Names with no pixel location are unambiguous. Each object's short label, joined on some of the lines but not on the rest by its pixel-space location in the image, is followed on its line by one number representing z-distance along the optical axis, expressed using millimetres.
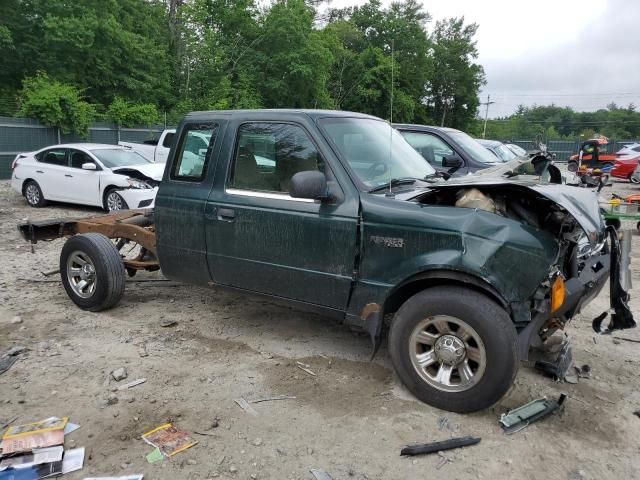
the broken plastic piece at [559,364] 3910
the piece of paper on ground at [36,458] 2930
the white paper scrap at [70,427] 3258
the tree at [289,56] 31359
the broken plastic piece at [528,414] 3286
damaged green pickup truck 3275
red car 20266
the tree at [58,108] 18016
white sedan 10781
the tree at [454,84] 57156
